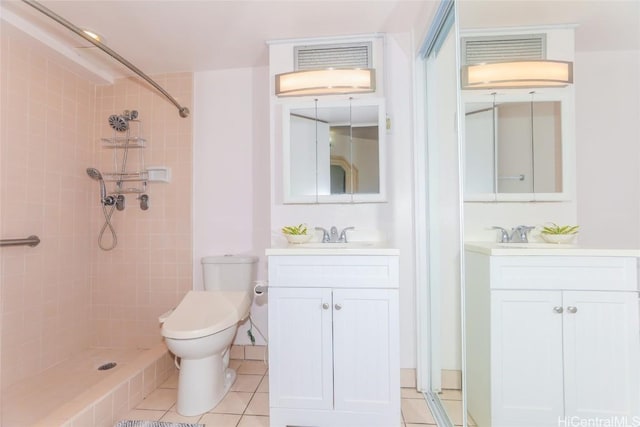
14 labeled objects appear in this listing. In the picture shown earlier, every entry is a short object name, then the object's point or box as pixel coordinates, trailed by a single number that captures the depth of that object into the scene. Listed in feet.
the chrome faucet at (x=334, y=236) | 6.21
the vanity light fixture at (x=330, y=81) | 6.35
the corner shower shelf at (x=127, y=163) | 7.66
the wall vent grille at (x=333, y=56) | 6.45
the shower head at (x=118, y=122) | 7.44
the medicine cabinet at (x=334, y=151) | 6.37
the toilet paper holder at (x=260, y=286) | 5.88
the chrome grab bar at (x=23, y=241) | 5.66
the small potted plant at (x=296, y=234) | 5.96
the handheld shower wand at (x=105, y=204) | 7.50
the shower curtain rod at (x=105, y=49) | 4.48
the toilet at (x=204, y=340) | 5.16
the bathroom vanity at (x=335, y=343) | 4.78
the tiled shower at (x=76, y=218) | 6.07
